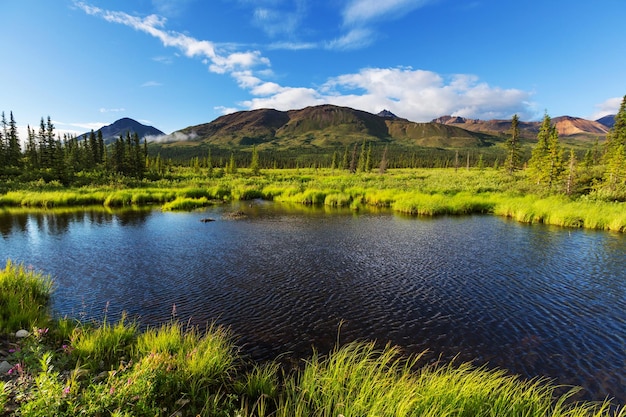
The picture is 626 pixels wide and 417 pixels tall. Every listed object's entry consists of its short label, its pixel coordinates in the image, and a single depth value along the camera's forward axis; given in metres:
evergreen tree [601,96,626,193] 42.12
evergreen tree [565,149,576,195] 41.86
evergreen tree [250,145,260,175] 107.43
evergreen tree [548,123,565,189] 49.78
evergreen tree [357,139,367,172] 120.56
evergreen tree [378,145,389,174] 105.55
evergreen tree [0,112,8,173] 63.02
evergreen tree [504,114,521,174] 71.81
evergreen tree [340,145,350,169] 138.38
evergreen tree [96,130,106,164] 94.06
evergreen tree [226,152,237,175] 109.68
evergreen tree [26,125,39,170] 69.22
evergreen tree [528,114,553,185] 52.62
